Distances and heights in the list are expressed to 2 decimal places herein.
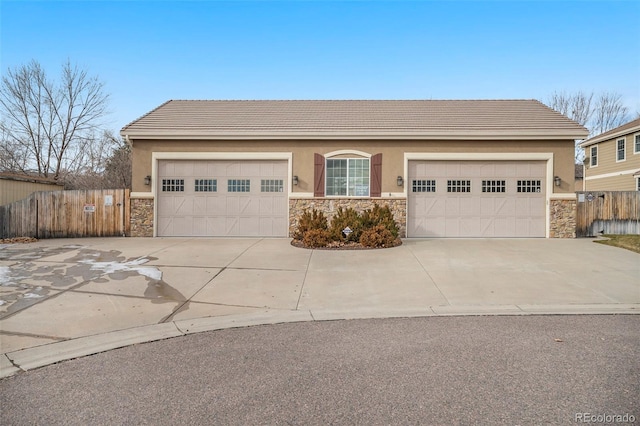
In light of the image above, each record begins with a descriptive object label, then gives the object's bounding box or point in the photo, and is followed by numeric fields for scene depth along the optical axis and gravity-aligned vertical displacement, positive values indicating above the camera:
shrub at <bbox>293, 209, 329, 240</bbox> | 11.83 -0.41
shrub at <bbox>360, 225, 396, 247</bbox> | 11.04 -0.78
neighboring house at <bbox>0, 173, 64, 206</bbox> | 13.64 +0.95
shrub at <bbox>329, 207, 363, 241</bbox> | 11.44 -0.45
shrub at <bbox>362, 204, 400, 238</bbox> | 11.87 -0.24
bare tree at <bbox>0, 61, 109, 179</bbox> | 23.66 +5.75
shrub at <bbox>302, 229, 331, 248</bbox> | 11.06 -0.80
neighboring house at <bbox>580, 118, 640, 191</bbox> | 21.64 +3.35
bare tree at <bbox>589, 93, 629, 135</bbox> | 35.31 +9.46
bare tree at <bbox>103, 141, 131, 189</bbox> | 27.02 +3.14
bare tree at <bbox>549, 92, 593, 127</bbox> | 35.47 +10.28
